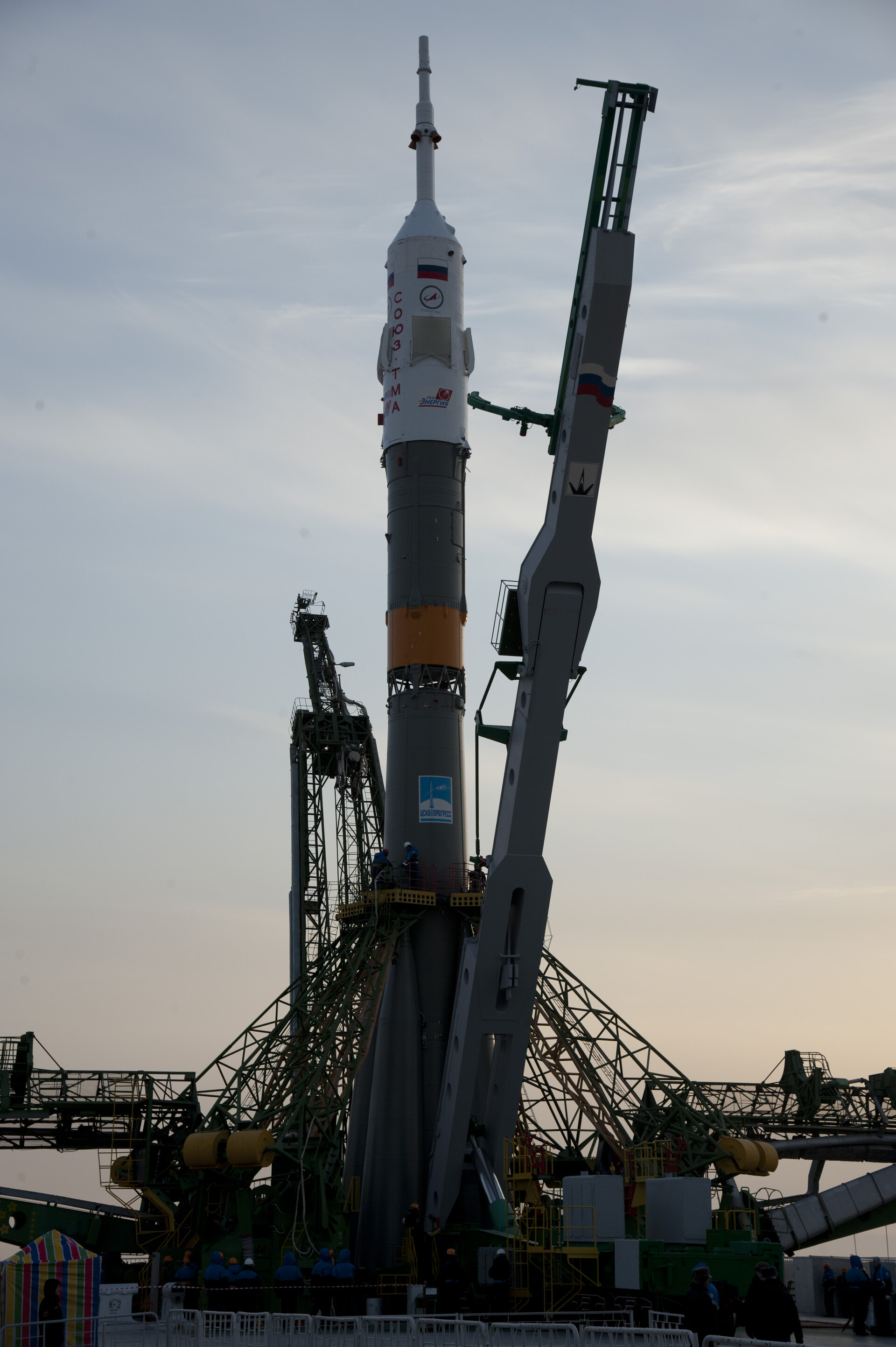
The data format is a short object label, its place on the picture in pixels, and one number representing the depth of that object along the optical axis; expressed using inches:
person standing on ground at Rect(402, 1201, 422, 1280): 1170.6
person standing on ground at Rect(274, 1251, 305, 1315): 1109.1
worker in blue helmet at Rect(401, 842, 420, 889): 1417.3
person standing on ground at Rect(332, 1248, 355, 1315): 1114.1
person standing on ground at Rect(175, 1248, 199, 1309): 1192.2
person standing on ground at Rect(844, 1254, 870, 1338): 1031.6
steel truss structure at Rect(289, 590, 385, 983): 2107.5
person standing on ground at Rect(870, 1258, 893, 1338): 1044.5
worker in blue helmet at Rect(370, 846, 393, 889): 1413.6
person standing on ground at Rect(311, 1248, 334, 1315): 1117.1
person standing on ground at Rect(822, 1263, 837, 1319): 1290.6
